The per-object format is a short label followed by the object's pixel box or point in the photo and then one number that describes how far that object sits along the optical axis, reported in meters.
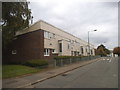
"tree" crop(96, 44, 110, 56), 56.41
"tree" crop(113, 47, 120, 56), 62.68
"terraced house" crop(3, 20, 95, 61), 15.39
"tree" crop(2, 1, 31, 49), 10.86
